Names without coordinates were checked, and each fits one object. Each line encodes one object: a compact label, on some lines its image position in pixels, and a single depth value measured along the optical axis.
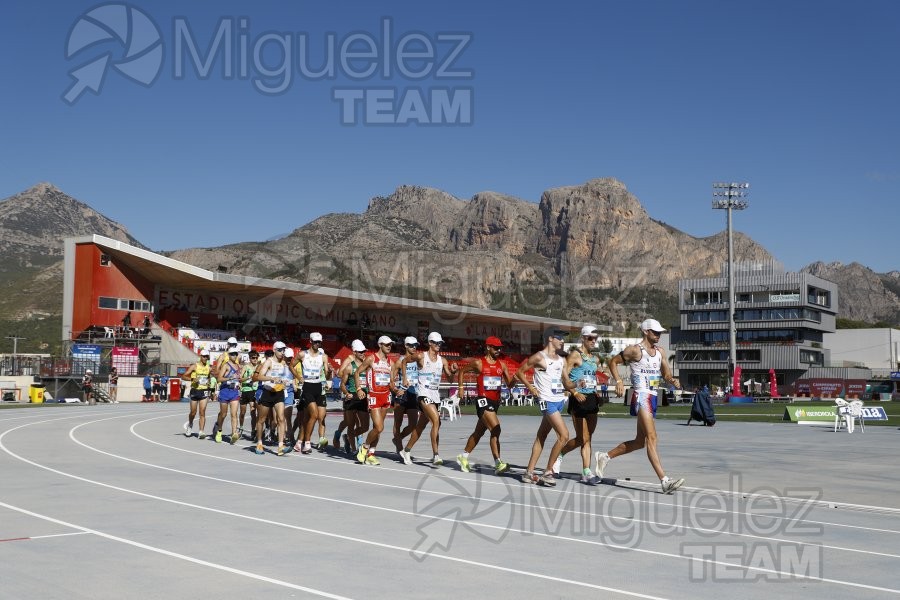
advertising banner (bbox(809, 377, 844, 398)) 69.97
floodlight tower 76.70
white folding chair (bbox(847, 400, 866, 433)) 26.46
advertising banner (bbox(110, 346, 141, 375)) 52.25
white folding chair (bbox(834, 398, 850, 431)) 26.64
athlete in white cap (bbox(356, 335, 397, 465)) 15.41
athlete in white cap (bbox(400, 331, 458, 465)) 14.84
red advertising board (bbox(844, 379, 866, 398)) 66.50
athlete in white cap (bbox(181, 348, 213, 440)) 20.62
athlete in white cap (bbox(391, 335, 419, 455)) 15.21
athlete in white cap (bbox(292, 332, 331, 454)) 17.22
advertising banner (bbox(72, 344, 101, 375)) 50.91
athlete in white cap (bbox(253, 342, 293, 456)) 17.42
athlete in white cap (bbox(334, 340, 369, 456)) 16.20
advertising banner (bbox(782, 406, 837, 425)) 31.78
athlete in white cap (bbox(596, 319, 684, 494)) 11.98
